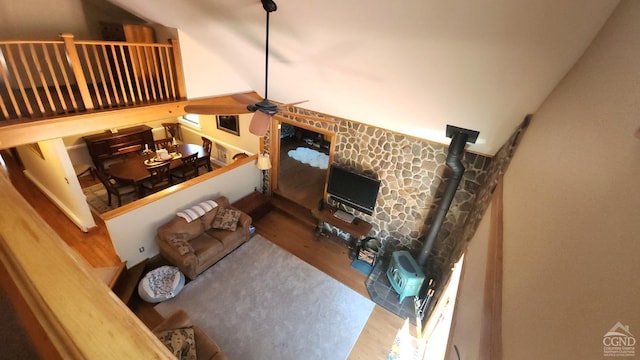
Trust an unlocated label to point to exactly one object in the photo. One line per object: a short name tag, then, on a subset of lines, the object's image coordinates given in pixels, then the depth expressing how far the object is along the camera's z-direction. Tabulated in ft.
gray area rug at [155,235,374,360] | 11.89
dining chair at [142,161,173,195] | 18.74
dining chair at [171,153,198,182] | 20.36
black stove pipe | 11.14
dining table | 17.98
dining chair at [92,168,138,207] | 16.85
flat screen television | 15.48
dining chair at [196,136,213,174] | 21.45
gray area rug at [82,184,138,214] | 18.03
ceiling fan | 8.70
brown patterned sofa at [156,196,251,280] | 13.83
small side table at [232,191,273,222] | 18.66
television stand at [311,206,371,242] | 16.06
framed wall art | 21.30
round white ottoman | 12.87
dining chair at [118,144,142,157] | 23.14
